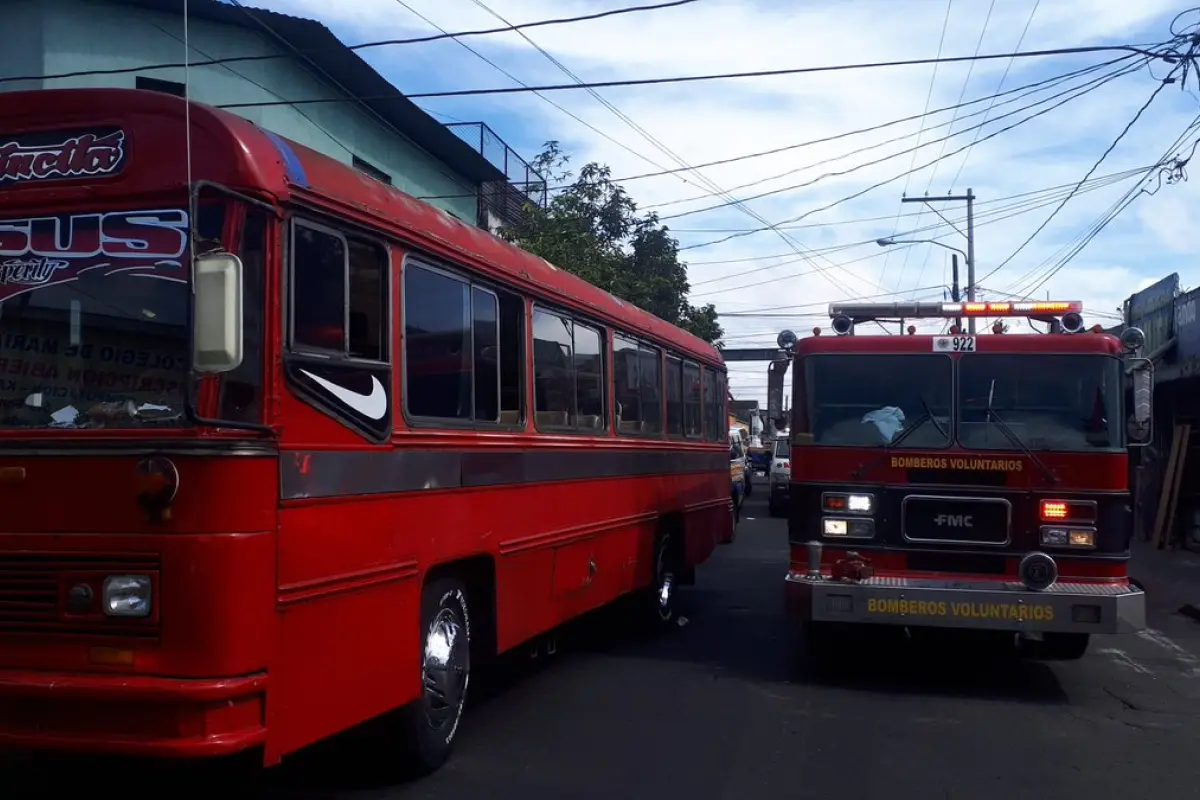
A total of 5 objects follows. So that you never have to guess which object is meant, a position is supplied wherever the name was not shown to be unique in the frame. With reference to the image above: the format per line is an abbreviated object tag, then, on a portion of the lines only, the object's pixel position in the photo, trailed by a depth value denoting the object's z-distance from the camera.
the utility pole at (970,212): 32.00
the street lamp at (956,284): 32.49
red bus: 4.66
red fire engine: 8.68
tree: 21.88
